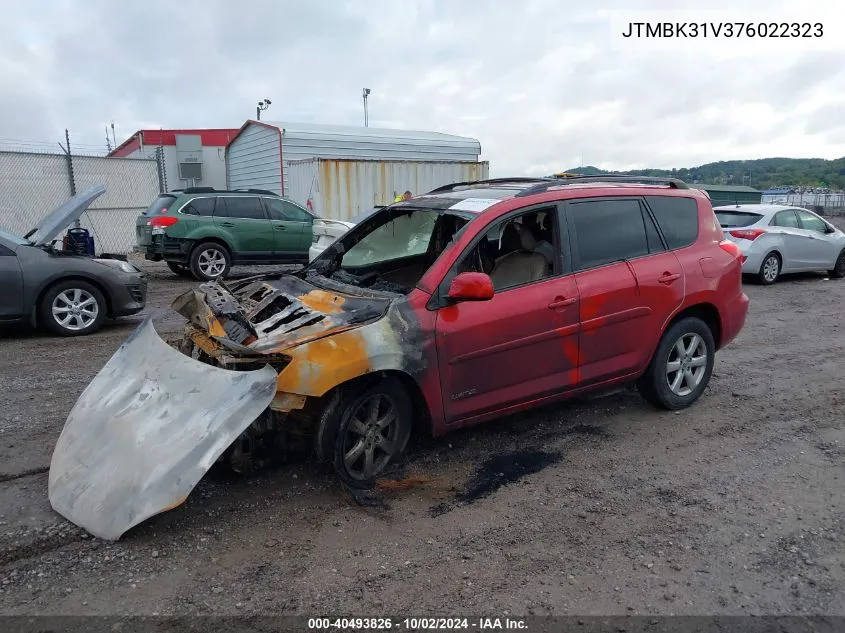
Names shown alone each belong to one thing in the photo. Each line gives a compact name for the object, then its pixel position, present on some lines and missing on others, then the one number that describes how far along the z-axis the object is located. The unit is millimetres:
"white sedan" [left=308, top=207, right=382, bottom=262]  10094
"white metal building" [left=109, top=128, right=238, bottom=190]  24828
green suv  11461
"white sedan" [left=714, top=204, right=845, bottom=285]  11391
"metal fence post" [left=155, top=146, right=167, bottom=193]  16234
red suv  3252
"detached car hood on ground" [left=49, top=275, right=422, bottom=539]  3086
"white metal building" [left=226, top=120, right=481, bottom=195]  17016
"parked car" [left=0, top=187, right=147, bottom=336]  6965
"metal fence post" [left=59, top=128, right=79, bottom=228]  14302
